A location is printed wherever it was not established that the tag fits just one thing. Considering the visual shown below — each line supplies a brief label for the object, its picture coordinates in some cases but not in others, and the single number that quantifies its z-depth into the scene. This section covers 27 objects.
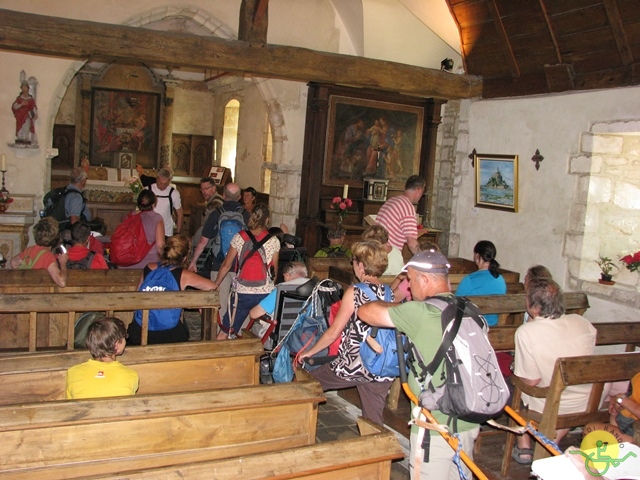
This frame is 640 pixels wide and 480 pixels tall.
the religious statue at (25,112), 9.70
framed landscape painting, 8.20
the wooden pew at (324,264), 6.75
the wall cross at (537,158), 7.77
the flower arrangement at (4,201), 9.40
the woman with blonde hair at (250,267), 5.57
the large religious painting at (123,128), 17.03
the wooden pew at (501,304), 5.18
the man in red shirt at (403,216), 6.37
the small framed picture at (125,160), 17.02
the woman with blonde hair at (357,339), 3.71
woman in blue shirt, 5.49
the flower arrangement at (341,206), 10.34
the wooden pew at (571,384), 3.72
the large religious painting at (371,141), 11.29
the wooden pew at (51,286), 5.26
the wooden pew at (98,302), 4.40
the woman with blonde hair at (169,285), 4.84
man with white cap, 2.96
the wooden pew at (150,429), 2.73
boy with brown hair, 3.31
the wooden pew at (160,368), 3.59
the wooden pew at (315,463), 2.28
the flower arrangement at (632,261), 6.70
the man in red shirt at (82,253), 5.60
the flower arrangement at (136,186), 11.62
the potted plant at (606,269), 7.02
